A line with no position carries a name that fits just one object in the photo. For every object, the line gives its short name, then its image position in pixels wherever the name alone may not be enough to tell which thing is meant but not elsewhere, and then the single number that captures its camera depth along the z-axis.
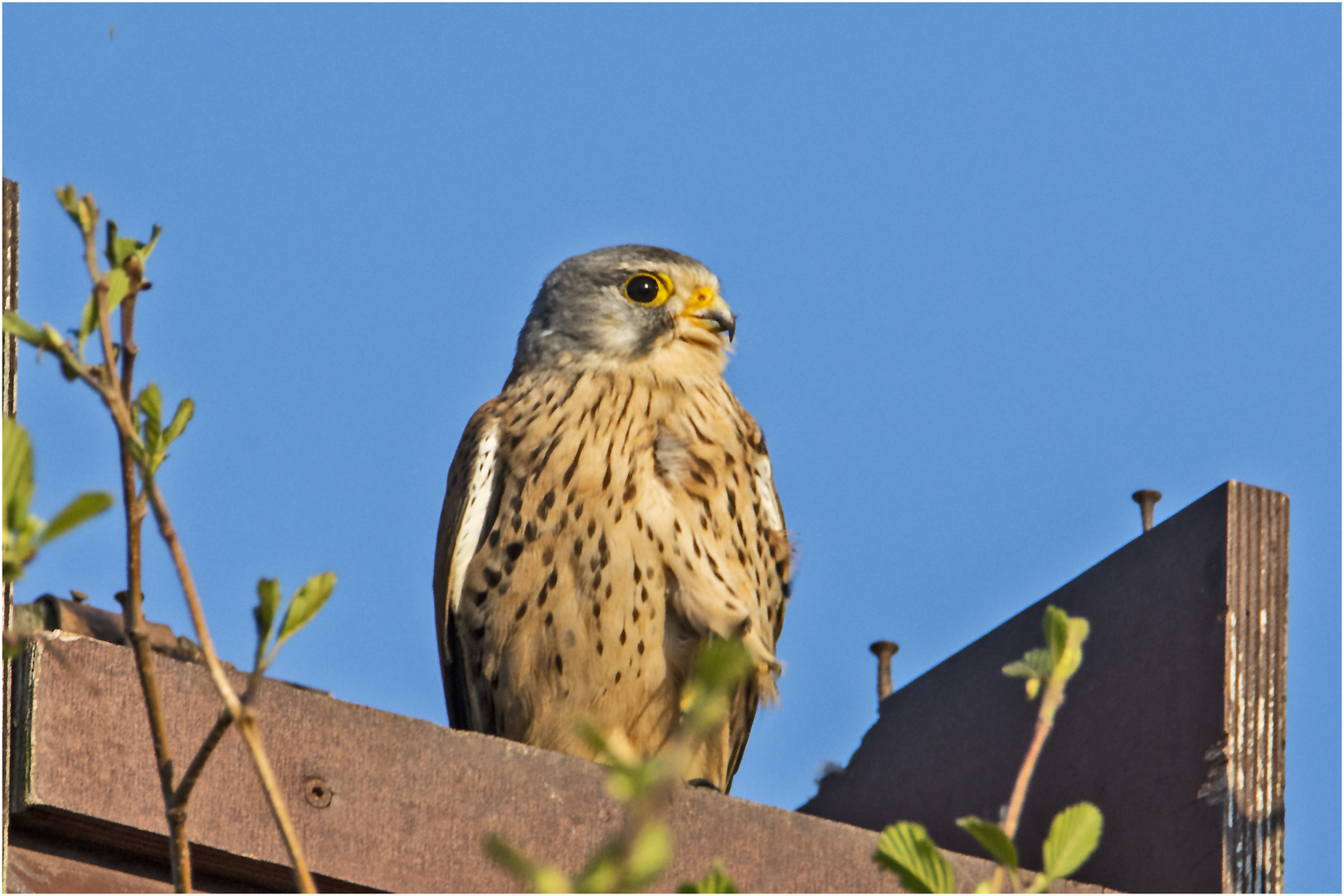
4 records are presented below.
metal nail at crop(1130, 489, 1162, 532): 8.30
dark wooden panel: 6.88
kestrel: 8.48
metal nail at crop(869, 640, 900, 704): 10.10
